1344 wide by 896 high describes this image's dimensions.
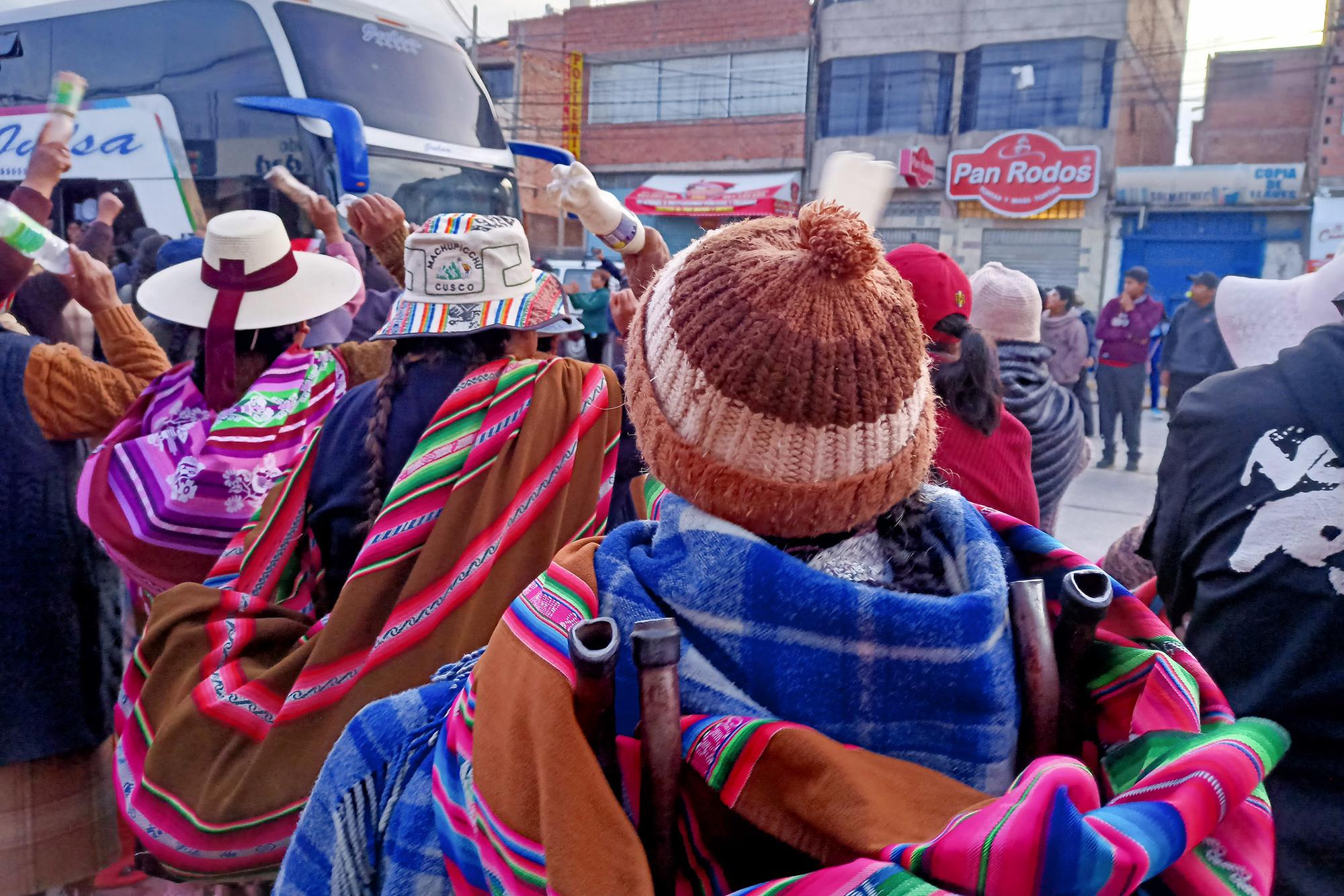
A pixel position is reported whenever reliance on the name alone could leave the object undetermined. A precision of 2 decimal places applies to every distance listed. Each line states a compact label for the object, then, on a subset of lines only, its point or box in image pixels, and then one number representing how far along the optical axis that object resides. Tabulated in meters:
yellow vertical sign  22.73
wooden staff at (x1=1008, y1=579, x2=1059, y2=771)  0.91
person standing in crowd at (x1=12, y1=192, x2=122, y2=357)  3.41
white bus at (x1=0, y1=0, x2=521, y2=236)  8.16
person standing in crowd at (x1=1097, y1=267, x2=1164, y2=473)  8.84
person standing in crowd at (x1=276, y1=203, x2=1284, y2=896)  0.81
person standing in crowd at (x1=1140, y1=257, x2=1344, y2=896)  1.38
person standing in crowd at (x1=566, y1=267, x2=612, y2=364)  10.21
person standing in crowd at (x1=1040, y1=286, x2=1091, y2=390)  8.52
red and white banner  20.61
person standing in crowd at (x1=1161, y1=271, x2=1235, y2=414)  7.82
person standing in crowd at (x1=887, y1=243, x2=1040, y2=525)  2.19
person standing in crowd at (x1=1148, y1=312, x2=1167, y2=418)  12.23
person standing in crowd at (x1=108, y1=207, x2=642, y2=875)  1.64
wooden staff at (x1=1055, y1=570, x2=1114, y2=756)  0.91
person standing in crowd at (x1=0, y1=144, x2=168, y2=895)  2.29
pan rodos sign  18.33
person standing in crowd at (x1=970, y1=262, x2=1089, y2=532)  2.77
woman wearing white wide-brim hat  2.04
